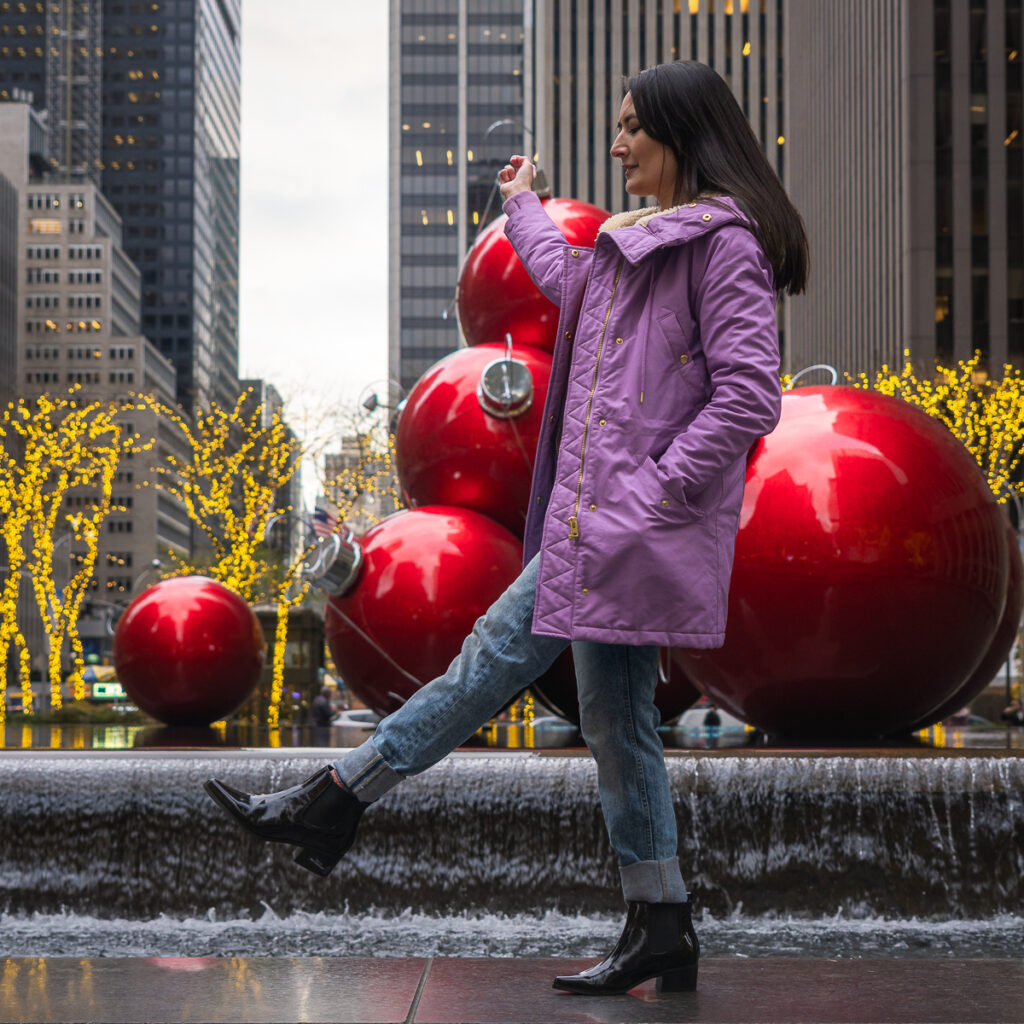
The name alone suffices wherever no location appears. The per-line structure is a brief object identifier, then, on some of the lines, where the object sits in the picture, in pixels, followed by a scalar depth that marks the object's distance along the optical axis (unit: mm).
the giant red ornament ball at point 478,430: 7660
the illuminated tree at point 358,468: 28141
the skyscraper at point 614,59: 81188
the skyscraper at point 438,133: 126938
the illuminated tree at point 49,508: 25188
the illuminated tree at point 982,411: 26000
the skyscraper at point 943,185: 51125
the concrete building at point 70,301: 112188
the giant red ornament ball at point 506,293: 8062
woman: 2867
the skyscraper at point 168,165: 145375
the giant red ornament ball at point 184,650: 9516
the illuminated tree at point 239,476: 27250
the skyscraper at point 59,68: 144875
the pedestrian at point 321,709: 19828
